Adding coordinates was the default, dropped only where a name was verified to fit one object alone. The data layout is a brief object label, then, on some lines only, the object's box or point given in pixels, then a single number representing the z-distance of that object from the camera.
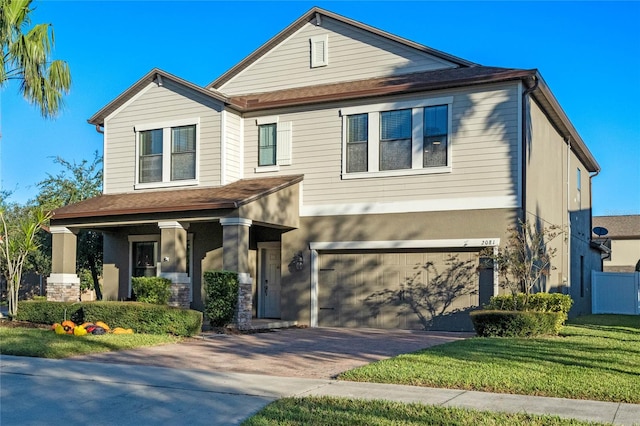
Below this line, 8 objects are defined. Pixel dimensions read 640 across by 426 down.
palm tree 18.72
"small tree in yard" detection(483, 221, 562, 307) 17.16
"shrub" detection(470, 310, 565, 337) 15.09
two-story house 18.14
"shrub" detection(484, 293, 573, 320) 16.38
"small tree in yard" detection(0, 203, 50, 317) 18.86
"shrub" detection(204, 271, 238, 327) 17.61
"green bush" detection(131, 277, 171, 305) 18.22
